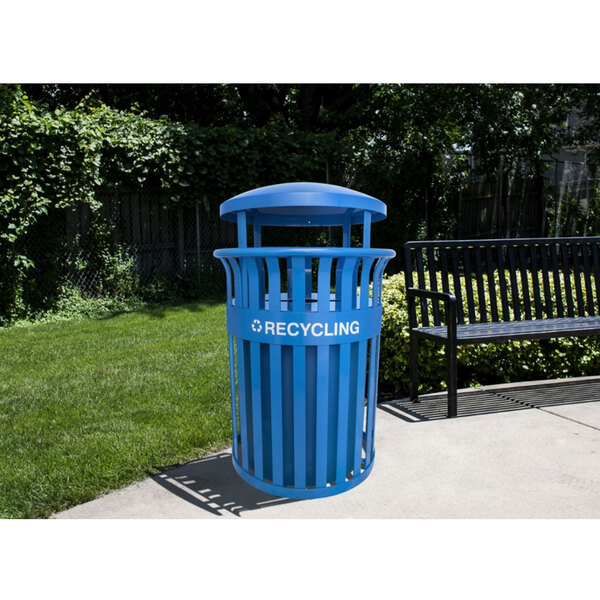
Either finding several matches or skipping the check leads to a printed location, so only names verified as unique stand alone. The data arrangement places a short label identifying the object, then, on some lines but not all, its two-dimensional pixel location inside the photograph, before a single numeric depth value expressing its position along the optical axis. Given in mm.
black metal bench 4121
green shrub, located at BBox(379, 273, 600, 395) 4598
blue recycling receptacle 2677
